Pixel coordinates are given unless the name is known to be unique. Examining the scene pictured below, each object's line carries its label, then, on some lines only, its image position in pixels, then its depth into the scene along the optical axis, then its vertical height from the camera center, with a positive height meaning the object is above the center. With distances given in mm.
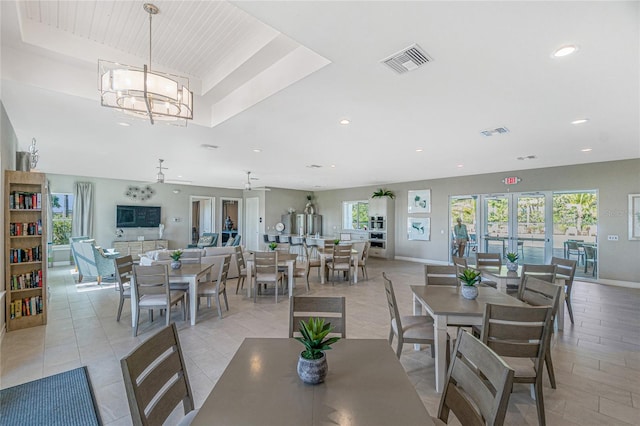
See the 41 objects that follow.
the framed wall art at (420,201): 9912 +566
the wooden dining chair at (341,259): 6398 -930
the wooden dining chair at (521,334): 2004 -811
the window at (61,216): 9062 +2
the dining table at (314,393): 1131 -784
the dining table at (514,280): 3895 -853
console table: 9672 -1029
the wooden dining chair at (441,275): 3445 -704
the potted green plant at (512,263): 4227 -670
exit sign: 7904 +1035
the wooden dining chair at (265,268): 5160 -924
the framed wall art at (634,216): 6316 +37
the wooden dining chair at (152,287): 3684 -903
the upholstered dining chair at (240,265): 5812 -988
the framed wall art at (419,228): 9867 -378
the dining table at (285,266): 5406 -952
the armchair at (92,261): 6422 -1000
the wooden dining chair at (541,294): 2491 -702
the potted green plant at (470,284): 2730 -633
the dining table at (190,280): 4021 -919
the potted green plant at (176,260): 4441 -679
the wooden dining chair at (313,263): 6666 -1095
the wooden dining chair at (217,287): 4324 -1085
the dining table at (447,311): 2406 -781
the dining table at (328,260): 6672 -990
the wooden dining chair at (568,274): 4051 -802
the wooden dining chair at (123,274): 4148 -845
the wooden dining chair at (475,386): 1117 -736
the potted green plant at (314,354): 1360 -667
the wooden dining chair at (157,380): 1146 -739
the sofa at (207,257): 5492 -810
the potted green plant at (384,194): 10777 +879
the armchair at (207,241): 10086 -869
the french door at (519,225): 7543 -196
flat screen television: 10023 -21
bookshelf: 3824 -448
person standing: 8930 -597
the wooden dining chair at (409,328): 2623 -1067
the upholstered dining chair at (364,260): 7098 -1080
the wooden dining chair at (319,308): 2049 -657
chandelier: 2480 +1127
